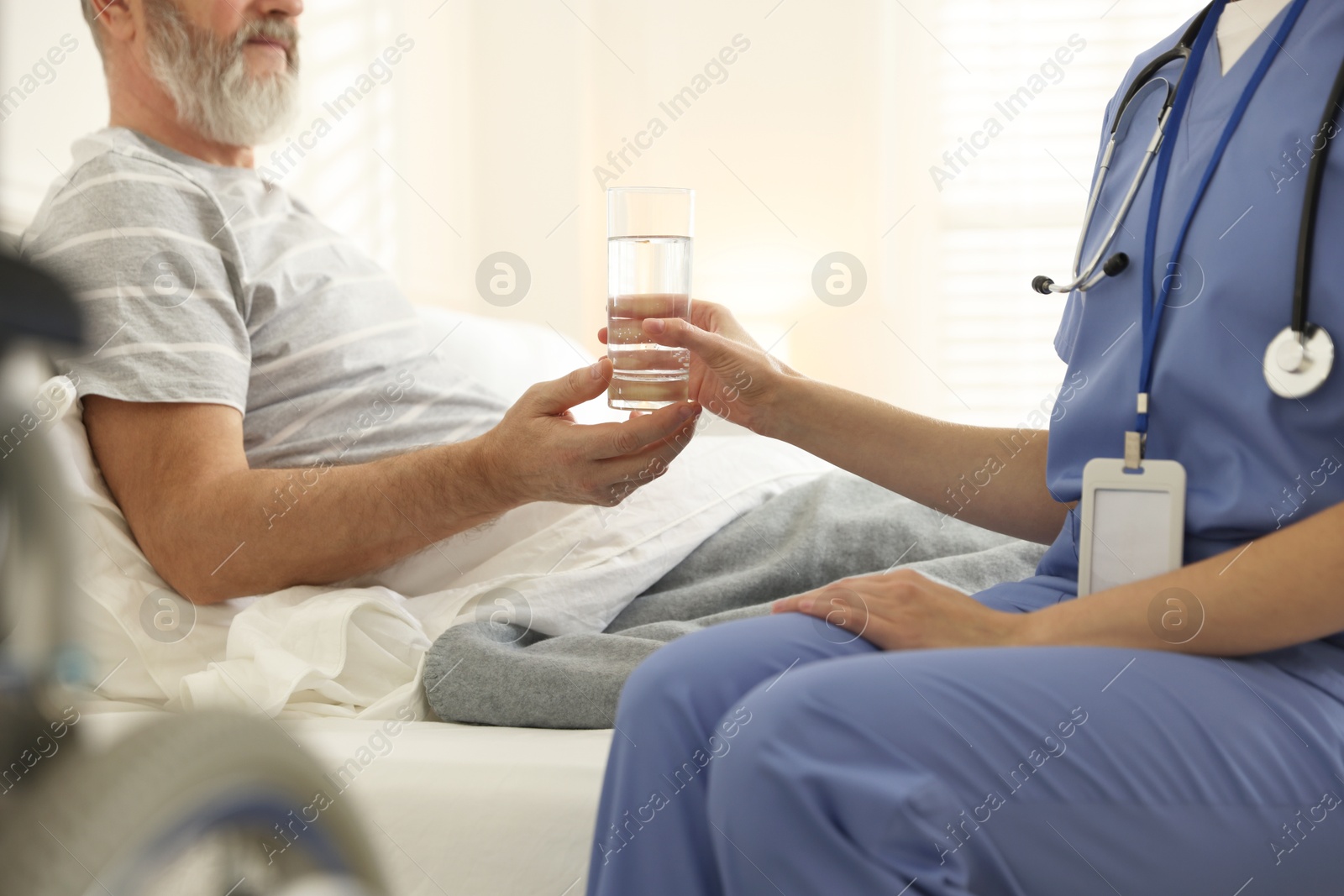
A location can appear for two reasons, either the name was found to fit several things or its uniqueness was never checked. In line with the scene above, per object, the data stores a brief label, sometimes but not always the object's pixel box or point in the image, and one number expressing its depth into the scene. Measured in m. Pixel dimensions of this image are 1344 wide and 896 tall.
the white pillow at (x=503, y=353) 1.68
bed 0.85
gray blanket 0.99
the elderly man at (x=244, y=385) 1.09
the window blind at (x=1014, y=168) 3.16
